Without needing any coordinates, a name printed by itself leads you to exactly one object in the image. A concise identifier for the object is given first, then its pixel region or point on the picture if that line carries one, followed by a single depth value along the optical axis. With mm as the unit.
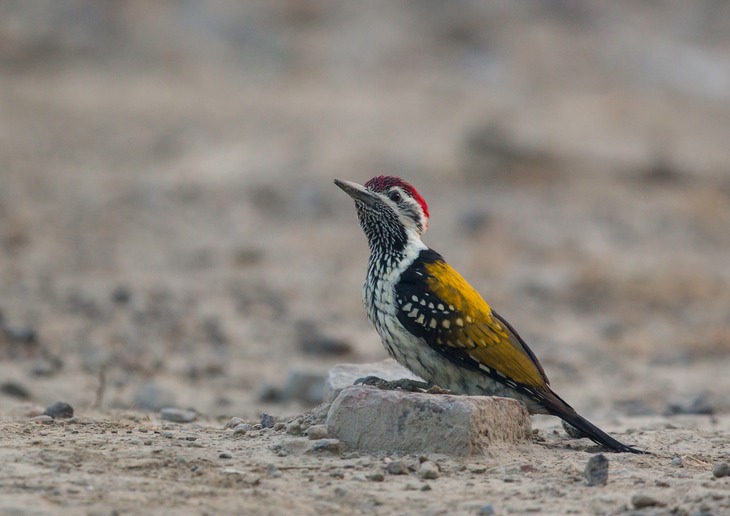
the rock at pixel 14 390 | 18172
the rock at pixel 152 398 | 18187
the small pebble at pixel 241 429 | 12556
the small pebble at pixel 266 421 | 12891
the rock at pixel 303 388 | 19094
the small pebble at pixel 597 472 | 10648
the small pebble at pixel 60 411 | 13648
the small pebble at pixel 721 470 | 11039
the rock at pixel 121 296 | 24516
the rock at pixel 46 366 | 19844
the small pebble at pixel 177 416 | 15141
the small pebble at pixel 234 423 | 13258
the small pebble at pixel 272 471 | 10664
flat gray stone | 11422
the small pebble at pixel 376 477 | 10656
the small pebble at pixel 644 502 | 9797
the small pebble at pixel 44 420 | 13089
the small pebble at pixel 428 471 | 10836
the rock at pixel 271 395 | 19312
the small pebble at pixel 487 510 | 9758
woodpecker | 13461
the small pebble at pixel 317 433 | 11664
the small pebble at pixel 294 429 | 12073
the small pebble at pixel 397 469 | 10898
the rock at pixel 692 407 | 18375
